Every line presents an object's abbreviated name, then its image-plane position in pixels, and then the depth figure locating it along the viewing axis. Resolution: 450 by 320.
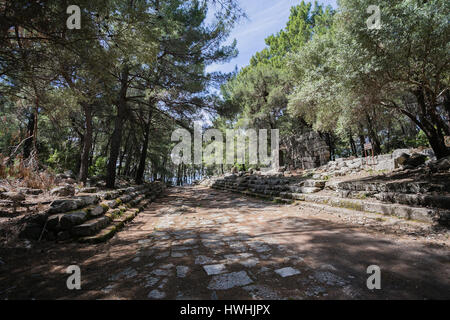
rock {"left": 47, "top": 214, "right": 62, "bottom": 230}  3.28
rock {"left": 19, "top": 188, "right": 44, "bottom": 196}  5.14
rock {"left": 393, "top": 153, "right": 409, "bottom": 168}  7.29
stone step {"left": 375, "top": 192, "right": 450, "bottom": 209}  3.24
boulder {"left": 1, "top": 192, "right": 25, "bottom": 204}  4.19
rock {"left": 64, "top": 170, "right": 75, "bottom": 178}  10.56
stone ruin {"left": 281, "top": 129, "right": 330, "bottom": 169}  12.59
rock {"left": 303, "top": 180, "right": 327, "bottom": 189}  6.51
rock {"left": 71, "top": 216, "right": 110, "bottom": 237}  3.30
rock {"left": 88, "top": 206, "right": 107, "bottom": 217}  3.88
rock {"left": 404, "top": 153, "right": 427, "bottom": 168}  6.89
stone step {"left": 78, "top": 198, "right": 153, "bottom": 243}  3.25
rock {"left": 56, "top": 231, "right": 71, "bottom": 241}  3.22
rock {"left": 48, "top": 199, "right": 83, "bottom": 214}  3.49
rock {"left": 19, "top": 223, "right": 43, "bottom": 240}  3.09
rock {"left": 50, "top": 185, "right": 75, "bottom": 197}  5.07
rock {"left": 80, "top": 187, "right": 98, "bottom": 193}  5.39
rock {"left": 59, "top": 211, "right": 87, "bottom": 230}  3.29
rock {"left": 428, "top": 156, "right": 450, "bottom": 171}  5.38
